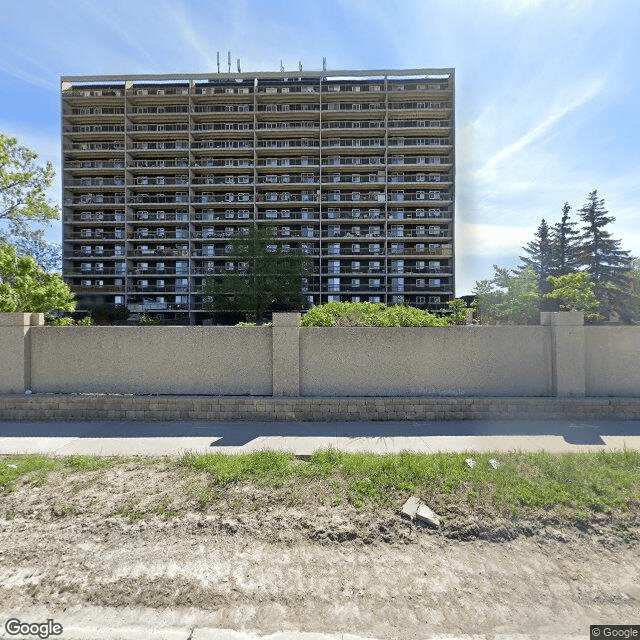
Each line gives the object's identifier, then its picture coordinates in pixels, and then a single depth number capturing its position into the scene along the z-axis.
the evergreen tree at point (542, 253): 49.94
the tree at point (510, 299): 21.78
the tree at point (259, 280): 40.94
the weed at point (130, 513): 3.90
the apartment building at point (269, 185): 45.66
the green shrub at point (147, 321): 35.85
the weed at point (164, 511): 3.91
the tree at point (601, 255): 41.47
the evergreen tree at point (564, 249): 45.93
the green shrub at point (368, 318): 8.45
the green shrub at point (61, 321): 10.46
